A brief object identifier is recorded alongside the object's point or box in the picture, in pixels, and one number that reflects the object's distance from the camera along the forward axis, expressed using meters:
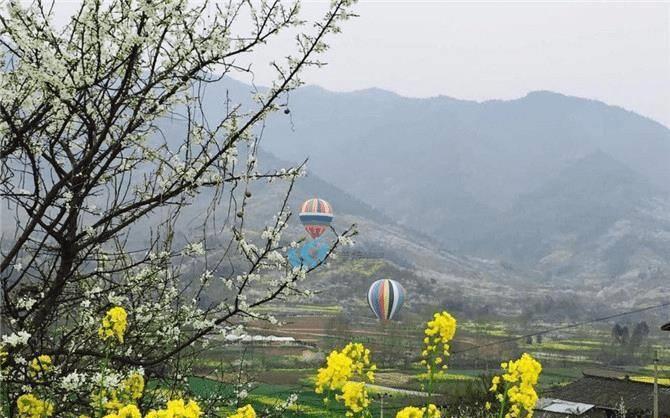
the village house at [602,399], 25.62
